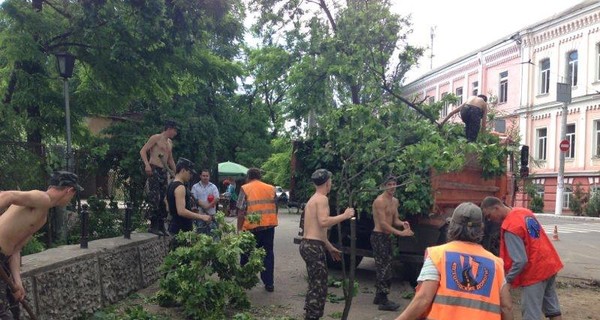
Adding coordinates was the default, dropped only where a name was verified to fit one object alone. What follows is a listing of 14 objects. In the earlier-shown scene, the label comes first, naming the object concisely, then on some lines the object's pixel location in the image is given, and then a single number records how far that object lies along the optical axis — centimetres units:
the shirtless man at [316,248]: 603
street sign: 2903
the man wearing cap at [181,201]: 746
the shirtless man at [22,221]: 437
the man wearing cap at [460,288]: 320
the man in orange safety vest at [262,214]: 812
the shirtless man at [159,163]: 877
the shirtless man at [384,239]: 744
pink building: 3017
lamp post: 1005
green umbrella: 2519
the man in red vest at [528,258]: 521
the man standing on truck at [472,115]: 850
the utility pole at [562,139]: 3003
